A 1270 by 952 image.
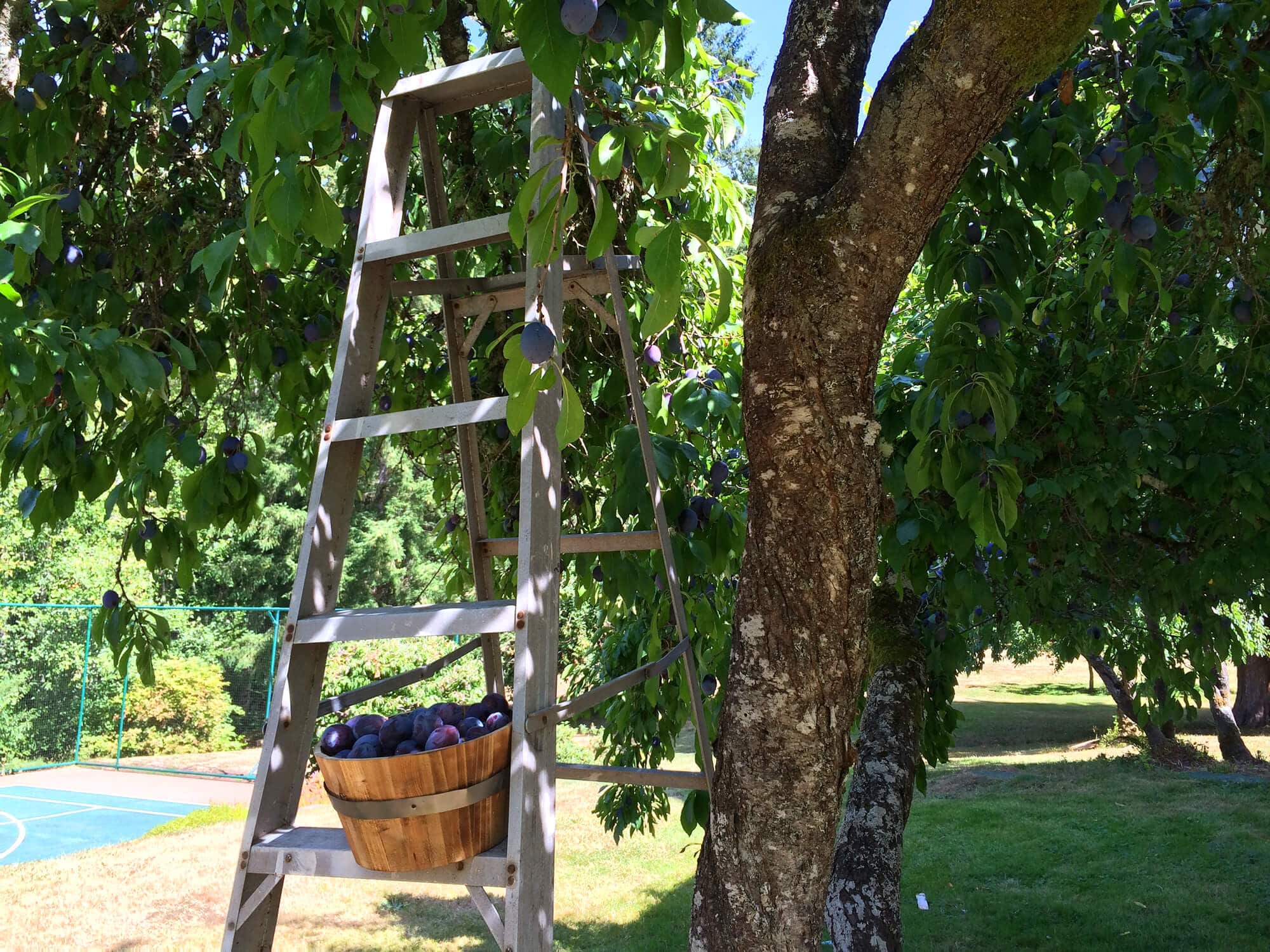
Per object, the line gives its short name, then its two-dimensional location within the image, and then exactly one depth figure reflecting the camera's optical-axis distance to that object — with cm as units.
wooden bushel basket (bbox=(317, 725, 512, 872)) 144
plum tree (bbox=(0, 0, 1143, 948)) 157
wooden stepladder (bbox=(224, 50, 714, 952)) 152
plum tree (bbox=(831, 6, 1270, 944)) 246
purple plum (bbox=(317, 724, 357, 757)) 156
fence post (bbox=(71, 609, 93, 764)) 1238
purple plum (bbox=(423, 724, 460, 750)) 148
